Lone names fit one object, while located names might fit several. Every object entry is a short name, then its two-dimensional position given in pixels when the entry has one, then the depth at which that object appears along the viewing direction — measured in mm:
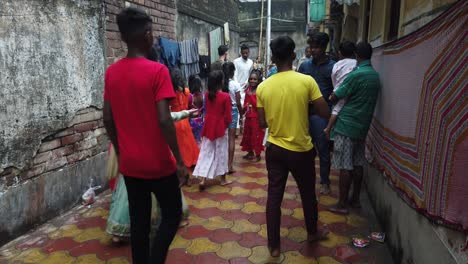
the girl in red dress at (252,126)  5832
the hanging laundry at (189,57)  6453
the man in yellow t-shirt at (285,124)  2594
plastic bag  4066
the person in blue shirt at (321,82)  4014
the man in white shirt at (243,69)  7346
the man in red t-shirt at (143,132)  1998
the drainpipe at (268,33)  16011
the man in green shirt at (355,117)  3383
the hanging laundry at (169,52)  5907
